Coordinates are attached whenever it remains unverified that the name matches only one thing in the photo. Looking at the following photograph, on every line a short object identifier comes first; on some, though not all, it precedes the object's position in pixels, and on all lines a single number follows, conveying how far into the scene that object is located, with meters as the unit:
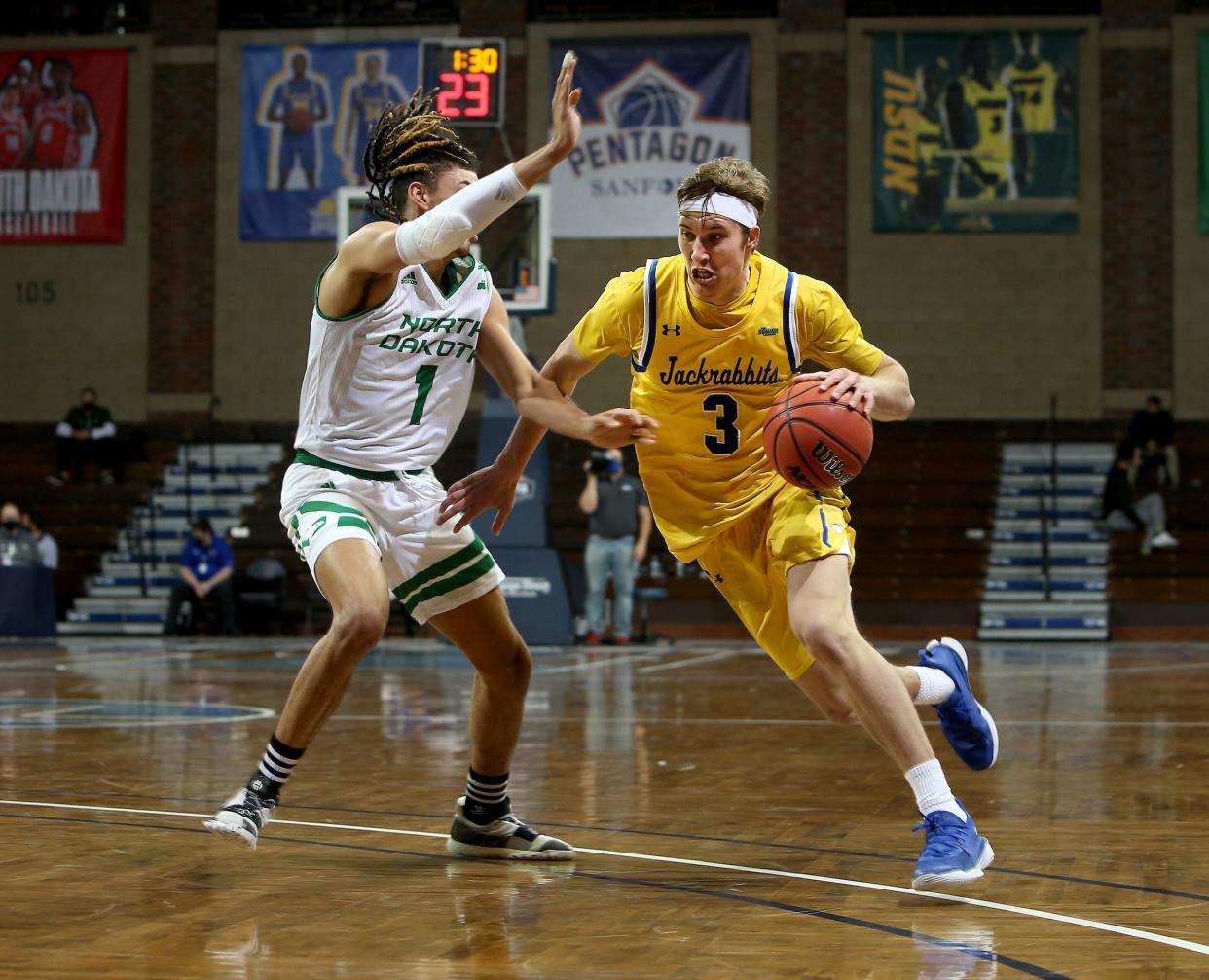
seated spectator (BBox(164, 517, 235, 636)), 19.00
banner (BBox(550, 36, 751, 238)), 22.70
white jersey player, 4.62
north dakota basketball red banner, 23.77
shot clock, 14.21
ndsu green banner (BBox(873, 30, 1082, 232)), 22.34
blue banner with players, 23.19
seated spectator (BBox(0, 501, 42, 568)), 18.88
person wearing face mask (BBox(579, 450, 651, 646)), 16.11
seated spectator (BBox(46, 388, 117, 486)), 22.30
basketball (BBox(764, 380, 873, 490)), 4.51
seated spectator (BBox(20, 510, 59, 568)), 19.36
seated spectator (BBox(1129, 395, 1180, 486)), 20.88
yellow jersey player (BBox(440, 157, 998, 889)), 4.79
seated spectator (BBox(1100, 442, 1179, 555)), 20.12
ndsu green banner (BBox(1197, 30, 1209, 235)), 22.38
